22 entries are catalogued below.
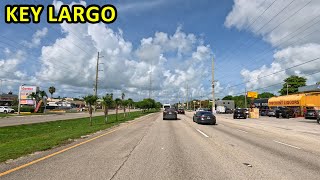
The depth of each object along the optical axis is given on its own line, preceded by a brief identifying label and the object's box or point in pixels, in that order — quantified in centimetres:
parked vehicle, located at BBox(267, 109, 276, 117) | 3478
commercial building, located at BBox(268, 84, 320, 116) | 2626
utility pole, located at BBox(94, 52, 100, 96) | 3281
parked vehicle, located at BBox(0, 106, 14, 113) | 4132
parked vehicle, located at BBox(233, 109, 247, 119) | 2926
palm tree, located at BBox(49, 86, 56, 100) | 8657
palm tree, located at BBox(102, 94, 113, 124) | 2057
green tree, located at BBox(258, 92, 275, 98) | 9946
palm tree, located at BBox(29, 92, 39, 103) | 5010
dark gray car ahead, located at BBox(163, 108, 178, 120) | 2382
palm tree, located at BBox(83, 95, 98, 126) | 1810
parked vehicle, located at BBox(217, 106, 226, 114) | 5343
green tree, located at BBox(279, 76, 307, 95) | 6509
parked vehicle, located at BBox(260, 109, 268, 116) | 3913
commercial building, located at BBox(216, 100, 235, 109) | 5515
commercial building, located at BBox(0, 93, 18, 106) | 8232
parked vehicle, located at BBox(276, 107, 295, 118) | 3054
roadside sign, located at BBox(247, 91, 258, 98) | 5884
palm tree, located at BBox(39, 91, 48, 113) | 5183
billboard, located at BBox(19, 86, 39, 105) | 5417
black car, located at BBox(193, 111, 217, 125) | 1773
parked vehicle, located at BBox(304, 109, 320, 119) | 2648
